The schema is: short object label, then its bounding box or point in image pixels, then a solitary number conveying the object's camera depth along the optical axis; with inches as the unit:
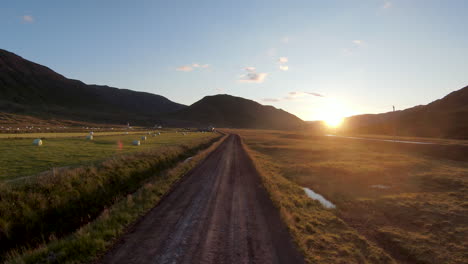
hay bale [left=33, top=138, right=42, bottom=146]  1339.8
